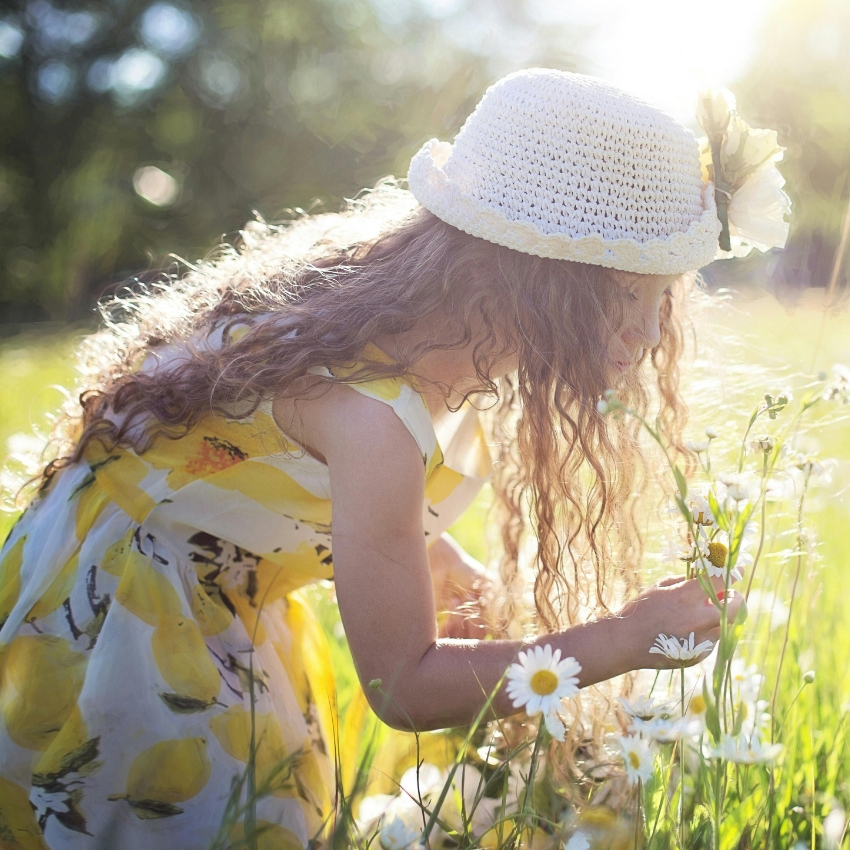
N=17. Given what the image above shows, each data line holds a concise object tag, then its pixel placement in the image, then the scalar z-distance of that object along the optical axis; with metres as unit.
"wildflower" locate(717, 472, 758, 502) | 0.79
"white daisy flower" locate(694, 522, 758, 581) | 0.83
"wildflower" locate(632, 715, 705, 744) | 0.75
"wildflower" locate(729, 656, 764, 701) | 0.97
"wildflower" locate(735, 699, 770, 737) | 0.99
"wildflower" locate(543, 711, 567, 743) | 0.77
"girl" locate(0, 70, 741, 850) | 1.08
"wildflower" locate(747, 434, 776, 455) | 0.85
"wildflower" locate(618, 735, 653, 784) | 0.76
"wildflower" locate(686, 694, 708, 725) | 1.03
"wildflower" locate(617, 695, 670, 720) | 0.83
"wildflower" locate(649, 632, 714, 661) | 0.85
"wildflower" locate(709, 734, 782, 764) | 0.73
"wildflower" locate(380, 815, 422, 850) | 0.90
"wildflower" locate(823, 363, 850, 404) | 0.88
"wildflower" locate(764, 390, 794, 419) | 0.82
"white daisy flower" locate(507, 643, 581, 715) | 0.80
